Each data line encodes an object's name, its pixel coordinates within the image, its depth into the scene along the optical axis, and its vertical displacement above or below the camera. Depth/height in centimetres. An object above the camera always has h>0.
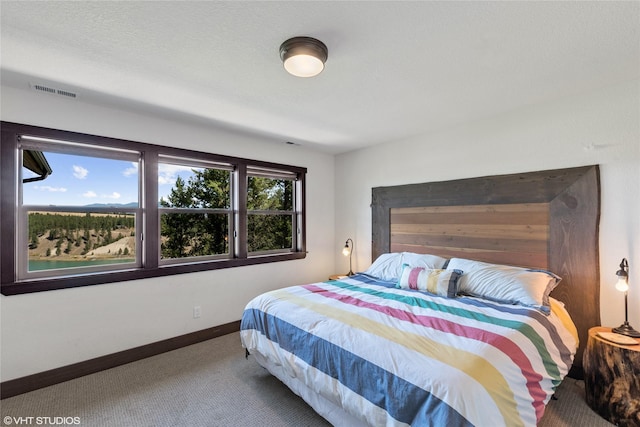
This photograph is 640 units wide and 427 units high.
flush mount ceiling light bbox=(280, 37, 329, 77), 168 +97
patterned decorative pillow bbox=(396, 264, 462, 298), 255 -64
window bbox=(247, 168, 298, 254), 384 +6
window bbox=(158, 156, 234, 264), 314 +9
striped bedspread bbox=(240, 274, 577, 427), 131 -80
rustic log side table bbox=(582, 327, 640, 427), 180 -114
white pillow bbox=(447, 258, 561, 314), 225 -61
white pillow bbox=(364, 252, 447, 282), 310 -57
